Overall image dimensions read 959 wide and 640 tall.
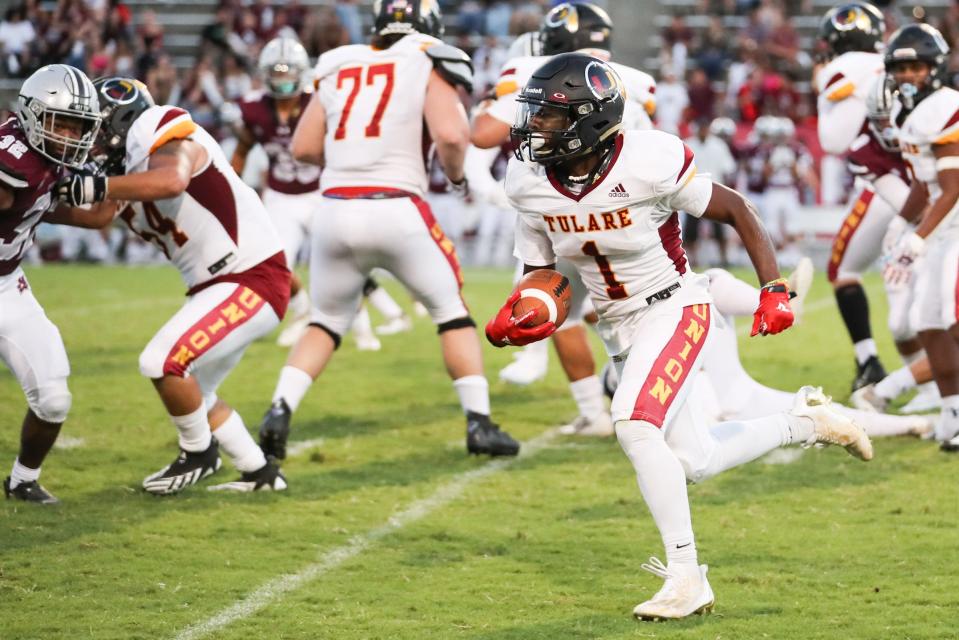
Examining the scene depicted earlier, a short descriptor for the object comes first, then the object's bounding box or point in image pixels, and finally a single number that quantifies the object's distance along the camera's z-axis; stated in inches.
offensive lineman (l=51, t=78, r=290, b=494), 397.7
